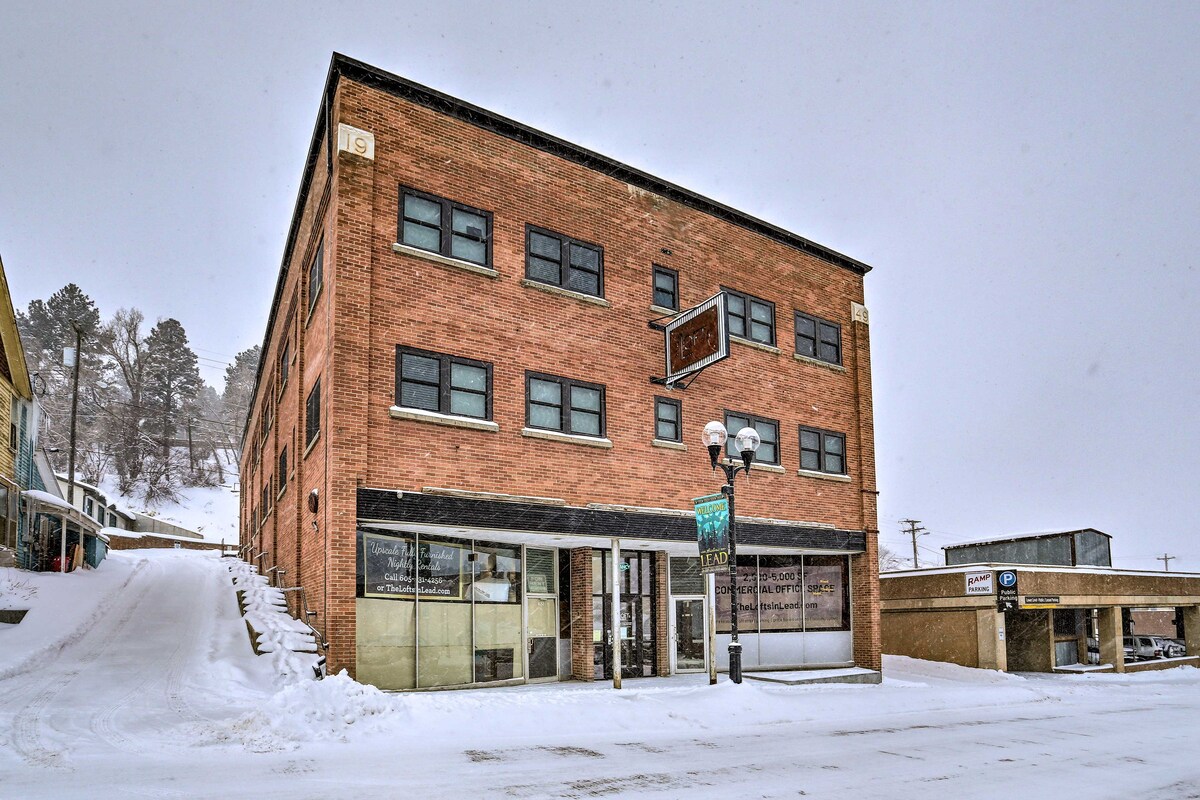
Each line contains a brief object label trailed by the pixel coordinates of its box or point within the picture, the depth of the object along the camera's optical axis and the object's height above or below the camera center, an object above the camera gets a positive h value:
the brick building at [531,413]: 15.94 +2.17
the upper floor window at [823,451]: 23.67 +1.68
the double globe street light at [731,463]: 16.25 +1.06
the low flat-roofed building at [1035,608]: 28.69 -3.38
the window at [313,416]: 17.59 +2.04
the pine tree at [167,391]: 87.81 +13.18
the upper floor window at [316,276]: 18.20 +5.09
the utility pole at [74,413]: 48.06 +5.88
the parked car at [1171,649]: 37.56 -5.88
